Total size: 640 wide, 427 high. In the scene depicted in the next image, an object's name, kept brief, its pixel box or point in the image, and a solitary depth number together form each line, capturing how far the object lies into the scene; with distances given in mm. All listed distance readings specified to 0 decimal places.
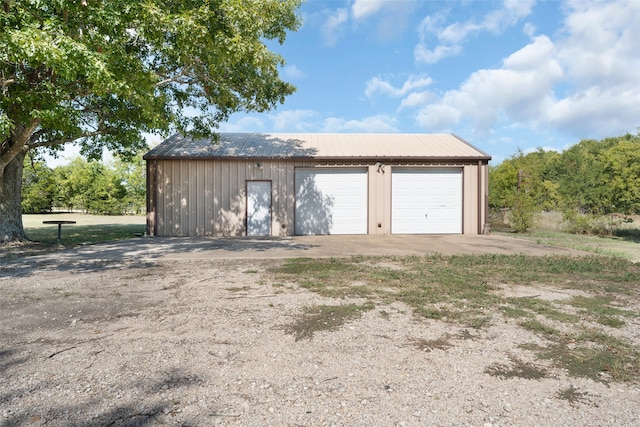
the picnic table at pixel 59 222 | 10437
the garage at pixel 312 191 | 13672
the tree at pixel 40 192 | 30688
